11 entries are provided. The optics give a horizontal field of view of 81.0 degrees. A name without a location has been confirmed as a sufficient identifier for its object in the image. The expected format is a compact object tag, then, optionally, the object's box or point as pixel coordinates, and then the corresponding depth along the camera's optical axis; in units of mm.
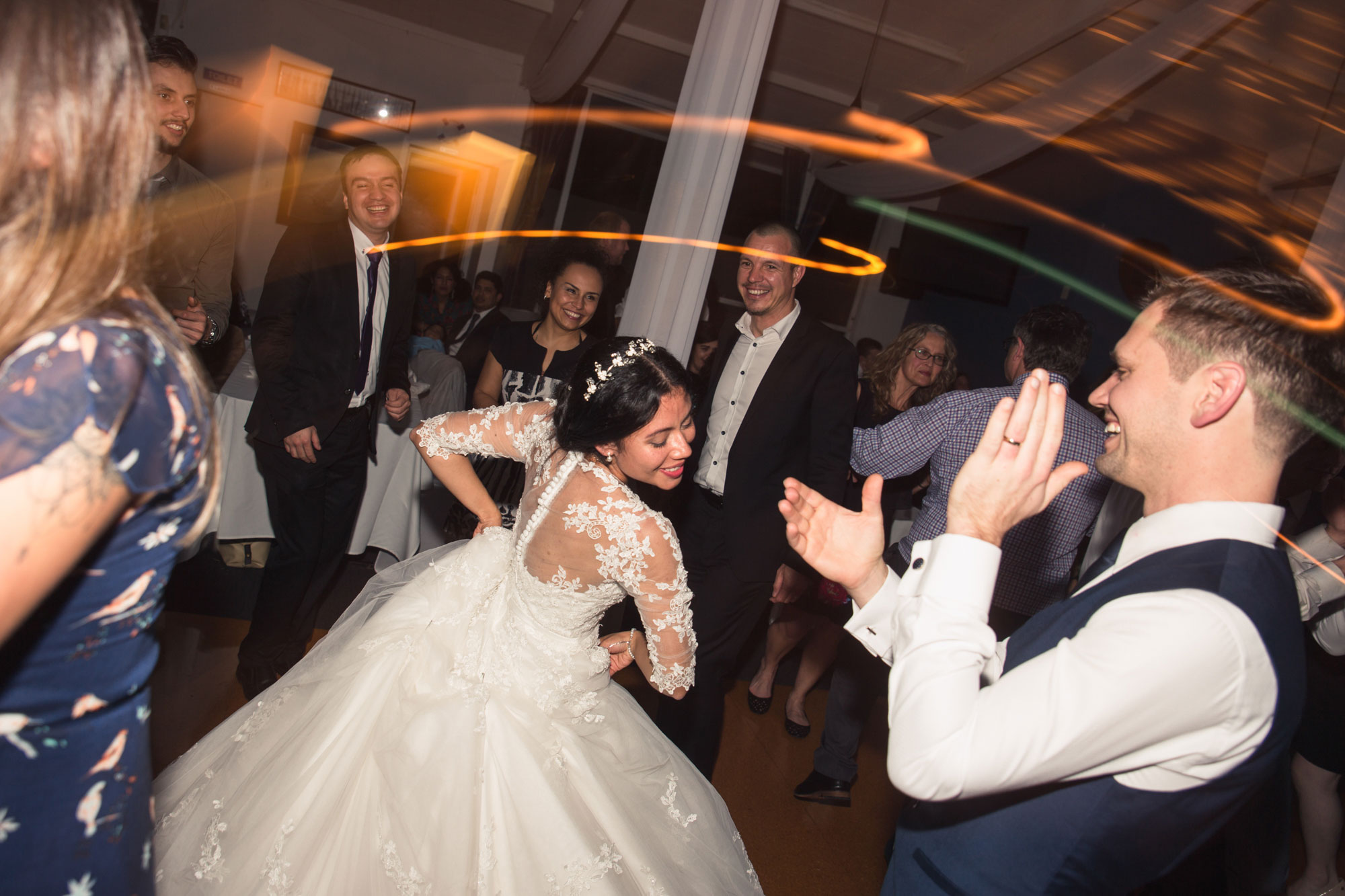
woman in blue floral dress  602
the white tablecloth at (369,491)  3352
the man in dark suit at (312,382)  2520
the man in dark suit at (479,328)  4762
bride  1420
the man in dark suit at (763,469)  2531
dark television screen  7875
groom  844
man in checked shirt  2445
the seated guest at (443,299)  6148
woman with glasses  3291
